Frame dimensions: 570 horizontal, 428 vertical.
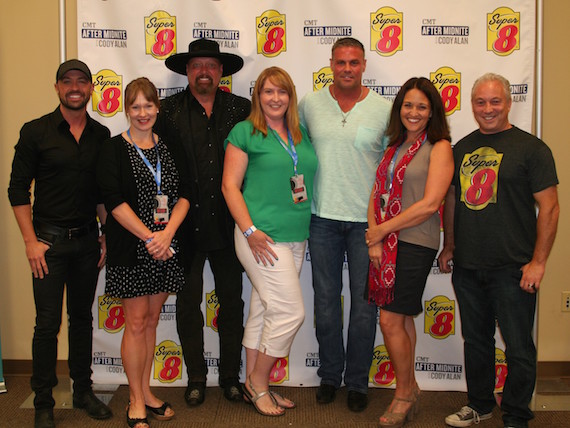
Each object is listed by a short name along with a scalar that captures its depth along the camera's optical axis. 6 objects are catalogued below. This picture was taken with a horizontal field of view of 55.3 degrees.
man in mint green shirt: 2.85
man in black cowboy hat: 2.89
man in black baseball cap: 2.64
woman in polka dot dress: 2.52
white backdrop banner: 3.25
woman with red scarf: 2.55
